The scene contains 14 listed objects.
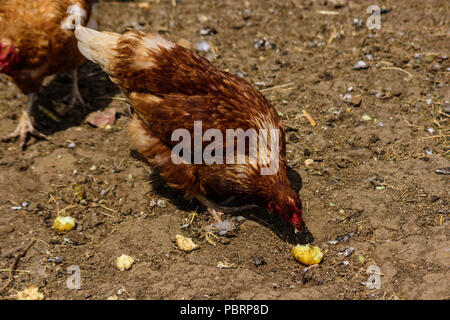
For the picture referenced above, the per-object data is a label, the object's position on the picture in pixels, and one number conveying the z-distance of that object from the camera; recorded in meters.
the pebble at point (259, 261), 2.91
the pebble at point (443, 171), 3.33
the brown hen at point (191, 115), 3.01
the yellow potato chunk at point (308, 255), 2.85
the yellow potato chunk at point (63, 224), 3.24
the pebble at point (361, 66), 4.32
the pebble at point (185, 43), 4.76
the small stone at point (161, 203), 3.44
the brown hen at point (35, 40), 3.65
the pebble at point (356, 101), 3.97
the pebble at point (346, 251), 2.92
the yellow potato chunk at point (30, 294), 2.76
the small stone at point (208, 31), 4.93
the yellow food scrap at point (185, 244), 3.04
